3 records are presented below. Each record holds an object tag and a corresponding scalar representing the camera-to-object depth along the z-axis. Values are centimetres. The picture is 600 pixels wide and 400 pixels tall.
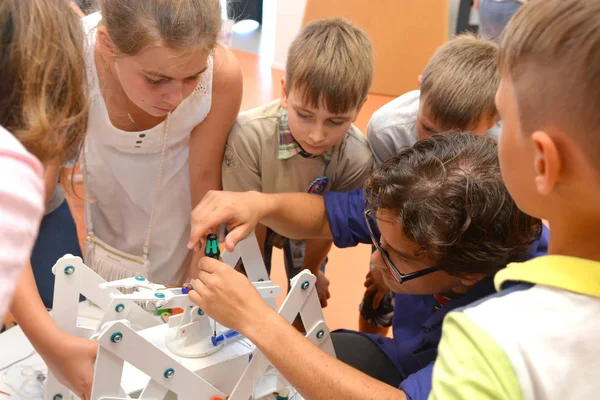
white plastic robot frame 85
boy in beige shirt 122
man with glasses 85
